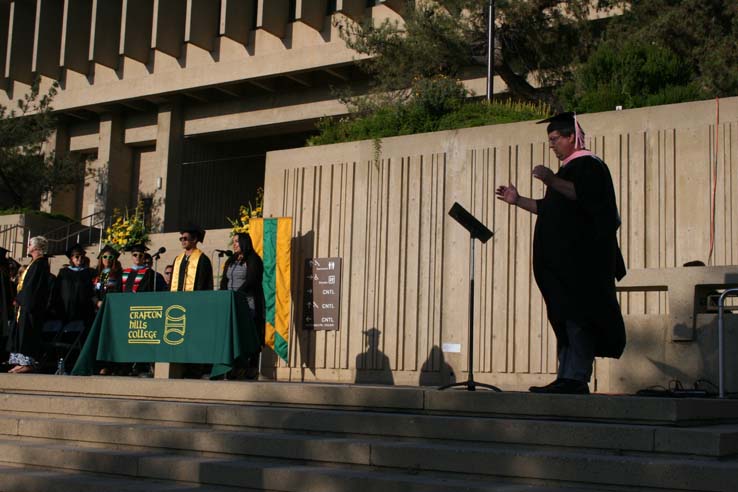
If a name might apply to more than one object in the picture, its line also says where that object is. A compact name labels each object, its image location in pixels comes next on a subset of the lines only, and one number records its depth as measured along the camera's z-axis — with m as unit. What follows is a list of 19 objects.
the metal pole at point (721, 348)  6.74
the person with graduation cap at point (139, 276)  11.86
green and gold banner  13.44
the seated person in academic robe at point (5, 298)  11.09
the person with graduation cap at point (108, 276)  12.18
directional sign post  13.30
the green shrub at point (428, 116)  14.01
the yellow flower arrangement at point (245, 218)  16.18
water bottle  11.20
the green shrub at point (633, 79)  13.47
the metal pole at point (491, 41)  16.23
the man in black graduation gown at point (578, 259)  5.95
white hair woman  10.88
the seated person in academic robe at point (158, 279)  11.99
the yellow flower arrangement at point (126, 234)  20.03
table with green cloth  9.53
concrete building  23.20
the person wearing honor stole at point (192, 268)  11.01
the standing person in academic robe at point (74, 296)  11.64
